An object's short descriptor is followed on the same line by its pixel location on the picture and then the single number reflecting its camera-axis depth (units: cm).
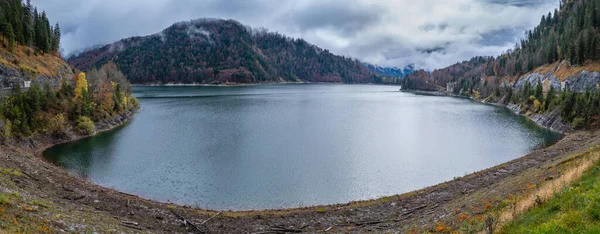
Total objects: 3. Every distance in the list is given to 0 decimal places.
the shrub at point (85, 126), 5858
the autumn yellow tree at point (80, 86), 6328
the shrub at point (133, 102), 9618
